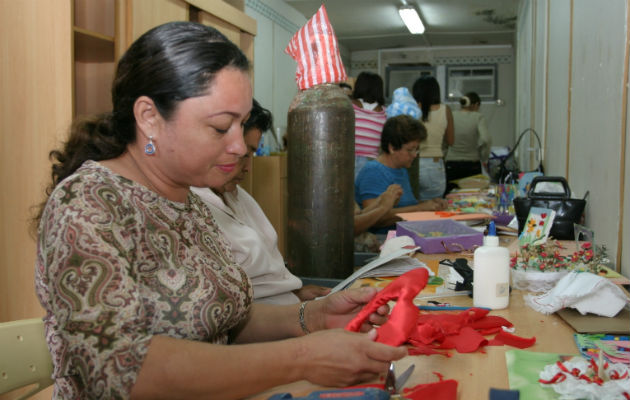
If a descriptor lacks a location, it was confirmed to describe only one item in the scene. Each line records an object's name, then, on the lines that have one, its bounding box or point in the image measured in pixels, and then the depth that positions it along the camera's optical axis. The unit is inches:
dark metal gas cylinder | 96.9
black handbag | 88.7
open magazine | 65.9
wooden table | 38.0
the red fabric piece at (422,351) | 43.4
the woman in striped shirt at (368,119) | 168.2
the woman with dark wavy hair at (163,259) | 35.9
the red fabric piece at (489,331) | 48.0
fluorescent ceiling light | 304.3
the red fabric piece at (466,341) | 44.0
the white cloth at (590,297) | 49.8
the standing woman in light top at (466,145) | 261.1
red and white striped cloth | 99.0
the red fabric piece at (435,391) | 35.4
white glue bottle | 53.0
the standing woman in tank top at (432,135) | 194.9
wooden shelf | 106.2
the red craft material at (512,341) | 45.2
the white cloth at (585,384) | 33.3
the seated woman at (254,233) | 73.9
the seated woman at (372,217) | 125.6
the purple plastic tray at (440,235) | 84.9
